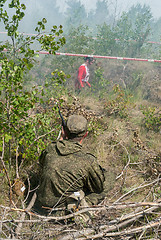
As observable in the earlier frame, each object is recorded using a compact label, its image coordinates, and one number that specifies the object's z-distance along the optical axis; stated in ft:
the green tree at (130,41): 50.55
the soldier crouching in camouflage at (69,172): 8.82
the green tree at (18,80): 9.37
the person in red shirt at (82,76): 28.43
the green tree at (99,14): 208.33
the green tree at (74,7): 184.42
